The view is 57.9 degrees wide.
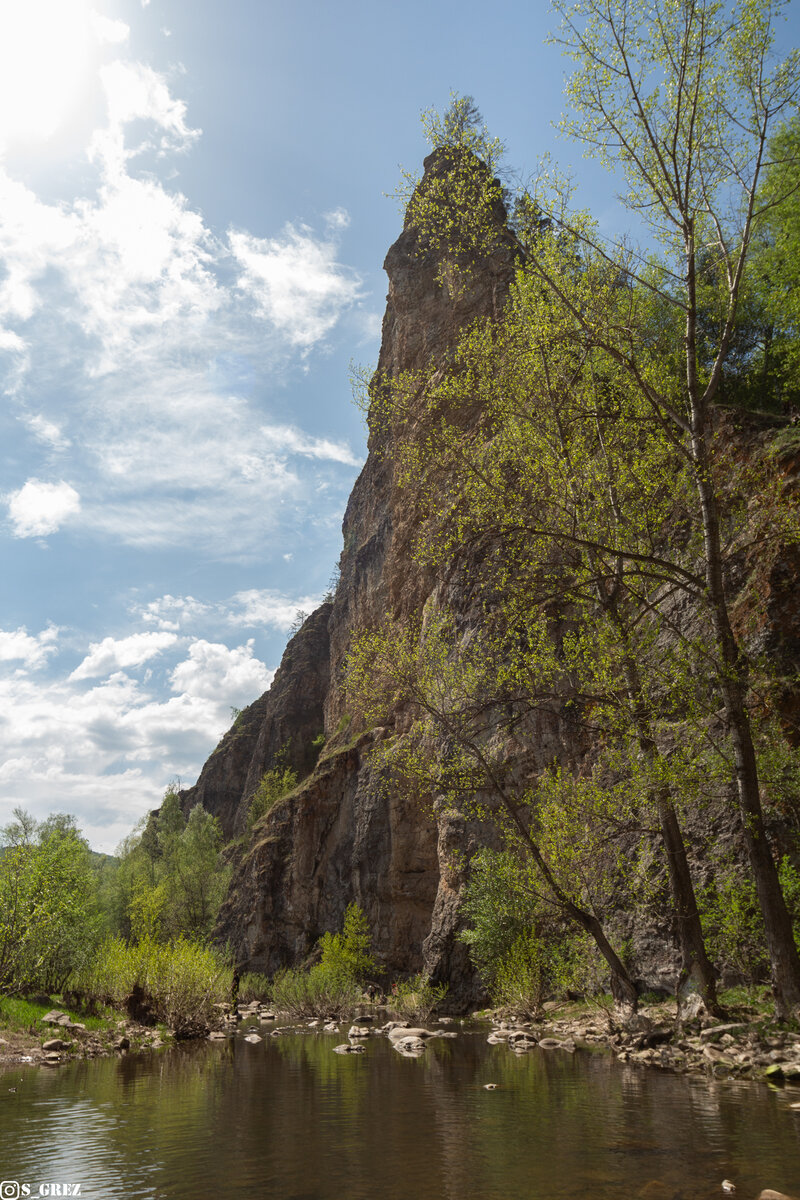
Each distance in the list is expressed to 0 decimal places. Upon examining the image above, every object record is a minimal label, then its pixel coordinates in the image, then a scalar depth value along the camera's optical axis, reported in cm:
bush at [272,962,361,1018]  3859
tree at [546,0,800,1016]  1438
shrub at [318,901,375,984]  4394
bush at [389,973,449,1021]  3191
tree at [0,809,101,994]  2423
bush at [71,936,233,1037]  2531
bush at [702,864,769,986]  1717
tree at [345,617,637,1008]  1881
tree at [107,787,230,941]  6831
